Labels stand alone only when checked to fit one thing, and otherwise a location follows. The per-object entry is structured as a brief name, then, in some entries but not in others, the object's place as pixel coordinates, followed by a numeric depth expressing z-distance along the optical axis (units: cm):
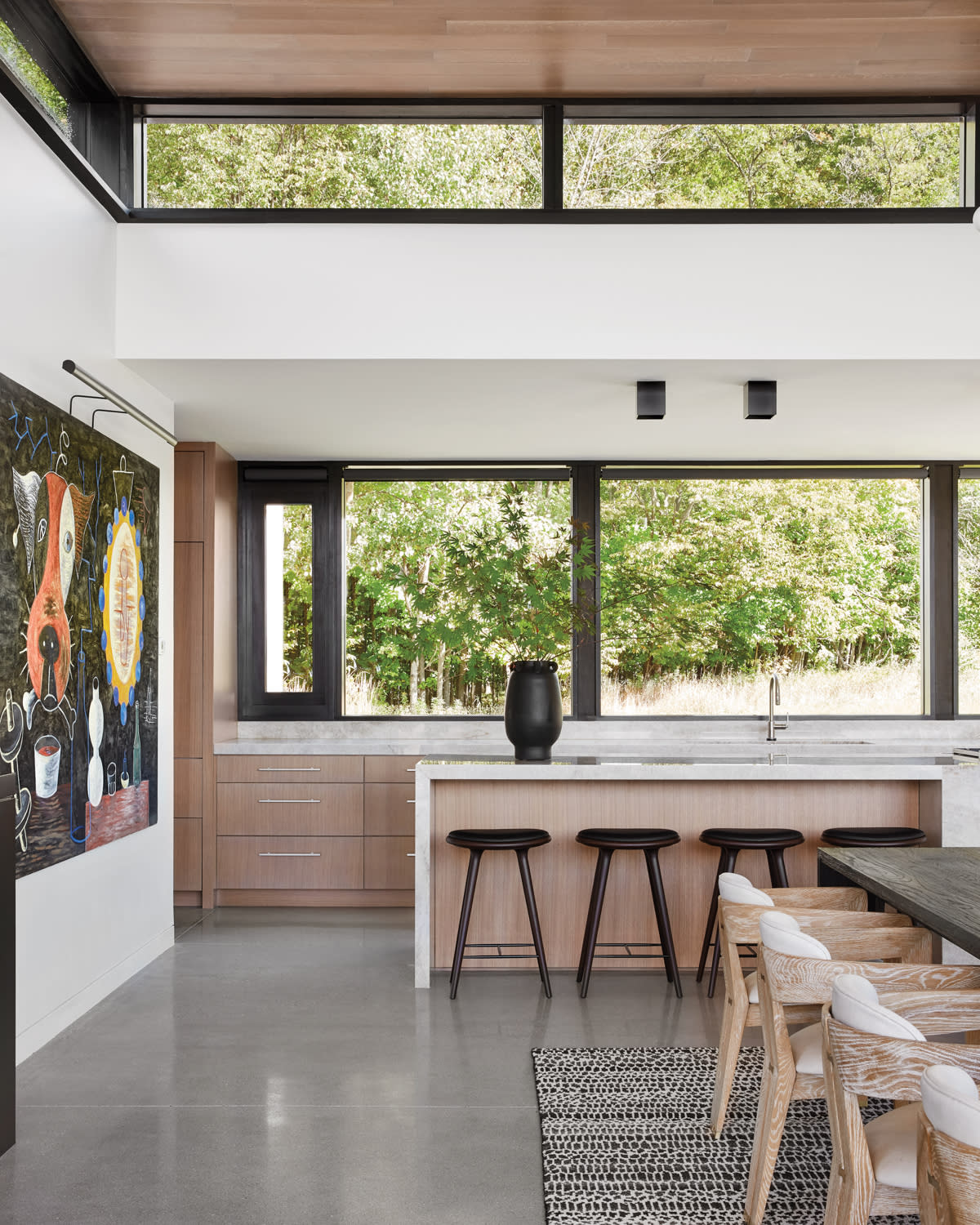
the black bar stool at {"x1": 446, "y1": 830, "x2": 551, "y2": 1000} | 428
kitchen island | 468
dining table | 235
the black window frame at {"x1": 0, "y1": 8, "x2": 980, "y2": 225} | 445
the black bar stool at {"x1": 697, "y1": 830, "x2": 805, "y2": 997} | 437
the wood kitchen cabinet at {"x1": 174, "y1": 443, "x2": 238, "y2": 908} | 598
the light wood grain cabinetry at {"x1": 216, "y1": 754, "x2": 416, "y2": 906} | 602
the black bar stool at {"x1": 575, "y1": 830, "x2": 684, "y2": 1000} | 430
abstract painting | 347
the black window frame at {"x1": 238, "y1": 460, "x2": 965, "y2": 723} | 663
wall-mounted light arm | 367
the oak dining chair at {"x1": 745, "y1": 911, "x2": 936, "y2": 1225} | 230
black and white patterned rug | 258
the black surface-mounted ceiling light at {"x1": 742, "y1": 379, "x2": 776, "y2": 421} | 482
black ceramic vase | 468
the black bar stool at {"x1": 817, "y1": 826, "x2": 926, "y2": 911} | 438
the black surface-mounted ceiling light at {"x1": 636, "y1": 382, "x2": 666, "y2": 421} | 482
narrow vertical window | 669
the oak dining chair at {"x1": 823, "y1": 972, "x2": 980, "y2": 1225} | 175
